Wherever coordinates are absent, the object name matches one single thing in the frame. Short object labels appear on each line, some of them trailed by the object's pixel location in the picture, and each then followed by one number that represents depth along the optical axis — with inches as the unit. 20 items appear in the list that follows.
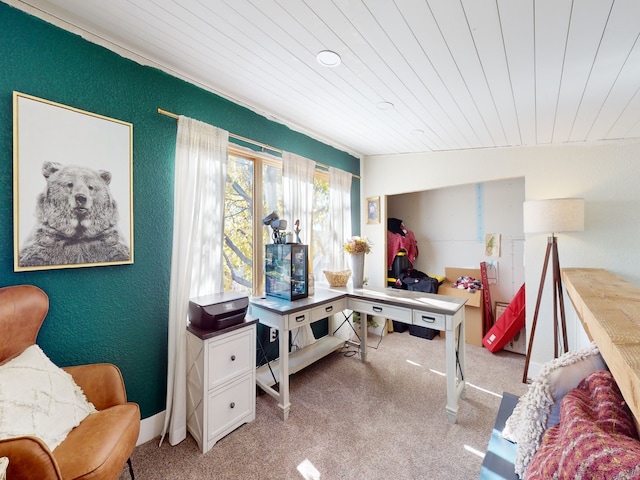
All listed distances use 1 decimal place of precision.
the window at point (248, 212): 96.3
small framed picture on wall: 149.7
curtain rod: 74.3
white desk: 80.0
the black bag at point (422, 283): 142.2
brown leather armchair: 35.7
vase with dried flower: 113.0
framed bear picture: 54.6
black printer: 71.1
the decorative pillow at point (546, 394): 34.2
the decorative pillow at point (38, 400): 42.5
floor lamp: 88.0
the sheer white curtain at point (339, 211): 130.8
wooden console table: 19.5
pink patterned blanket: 19.5
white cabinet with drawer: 69.4
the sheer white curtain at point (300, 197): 107.6
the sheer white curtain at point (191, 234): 73.5
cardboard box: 133.3
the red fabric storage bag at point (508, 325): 121.2
